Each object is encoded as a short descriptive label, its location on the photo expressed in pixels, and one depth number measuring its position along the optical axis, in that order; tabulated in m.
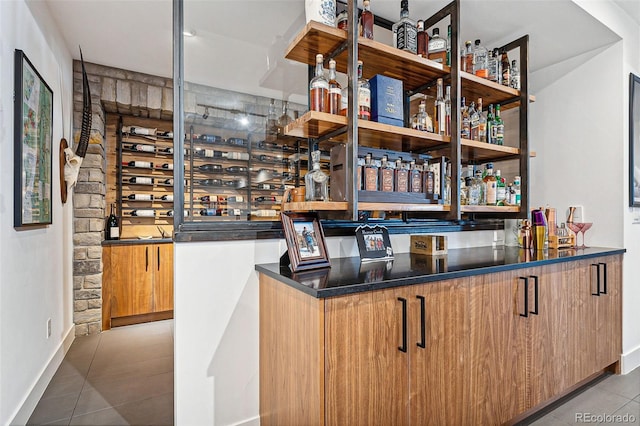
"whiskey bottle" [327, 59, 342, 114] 1.65
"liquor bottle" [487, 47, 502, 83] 2.29
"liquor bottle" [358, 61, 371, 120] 1.72
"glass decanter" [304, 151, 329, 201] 1.74
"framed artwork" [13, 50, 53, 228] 1.84
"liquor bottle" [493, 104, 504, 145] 2.34
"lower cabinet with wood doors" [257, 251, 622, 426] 1.23
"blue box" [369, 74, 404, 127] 1.78
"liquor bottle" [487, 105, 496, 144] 2.32
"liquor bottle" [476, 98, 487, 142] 2.26
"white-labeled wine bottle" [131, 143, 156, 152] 4.02
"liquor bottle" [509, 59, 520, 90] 2.34
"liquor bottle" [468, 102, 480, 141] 2.21
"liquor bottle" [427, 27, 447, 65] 2.04
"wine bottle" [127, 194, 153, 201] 4.02
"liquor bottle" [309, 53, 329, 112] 1.62
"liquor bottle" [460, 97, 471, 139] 2.14
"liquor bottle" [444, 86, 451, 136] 2.03
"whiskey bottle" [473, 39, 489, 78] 2.21
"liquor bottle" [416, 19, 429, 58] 1.97
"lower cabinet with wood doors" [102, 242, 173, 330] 3.53
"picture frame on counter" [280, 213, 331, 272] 1.54
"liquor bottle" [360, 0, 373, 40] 1.75
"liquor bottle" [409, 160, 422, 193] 1.93
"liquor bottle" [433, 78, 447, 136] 2.02
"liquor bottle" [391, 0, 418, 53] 1.88
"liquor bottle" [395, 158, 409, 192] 1.89
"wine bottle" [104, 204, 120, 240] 3.70
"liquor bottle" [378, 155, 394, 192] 1.82
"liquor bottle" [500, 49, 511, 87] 2.34
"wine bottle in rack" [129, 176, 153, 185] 4.00
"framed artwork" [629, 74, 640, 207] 2.49
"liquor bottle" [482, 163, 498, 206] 2.29
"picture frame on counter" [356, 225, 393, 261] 1.83
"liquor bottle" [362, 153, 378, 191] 1.75
